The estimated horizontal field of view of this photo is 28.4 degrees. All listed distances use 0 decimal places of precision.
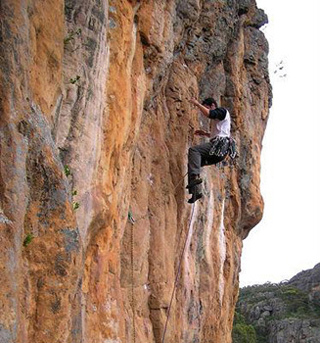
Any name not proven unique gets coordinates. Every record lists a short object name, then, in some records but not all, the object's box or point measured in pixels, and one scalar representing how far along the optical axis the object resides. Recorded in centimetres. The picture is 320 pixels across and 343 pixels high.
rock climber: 1071
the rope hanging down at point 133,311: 1018
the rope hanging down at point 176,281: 1130
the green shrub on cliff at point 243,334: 4716
